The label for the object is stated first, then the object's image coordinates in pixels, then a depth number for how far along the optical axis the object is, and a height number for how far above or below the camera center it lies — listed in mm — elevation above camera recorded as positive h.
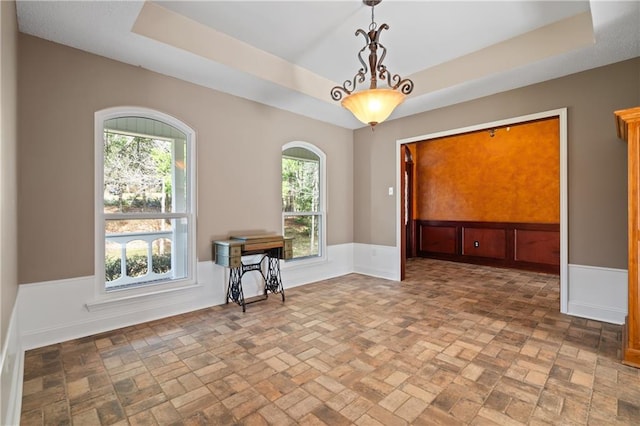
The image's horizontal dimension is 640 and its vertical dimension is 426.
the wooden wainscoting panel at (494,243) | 5762 -648
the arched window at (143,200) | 3186 +145
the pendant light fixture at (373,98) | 2656 +996
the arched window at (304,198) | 4914 +237
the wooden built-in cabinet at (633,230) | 2373 -143
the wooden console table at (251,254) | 3664 -569
